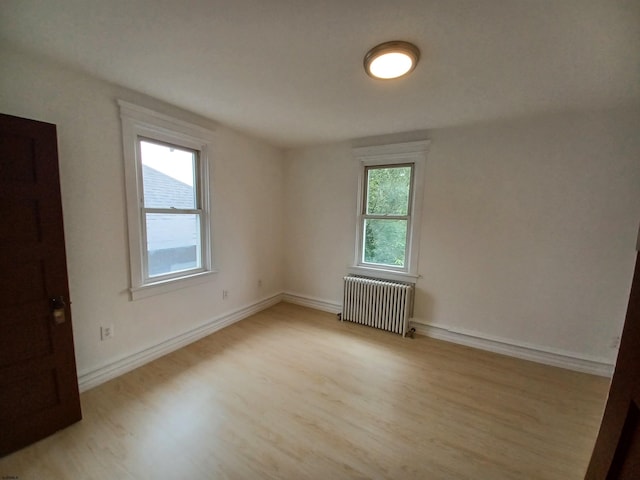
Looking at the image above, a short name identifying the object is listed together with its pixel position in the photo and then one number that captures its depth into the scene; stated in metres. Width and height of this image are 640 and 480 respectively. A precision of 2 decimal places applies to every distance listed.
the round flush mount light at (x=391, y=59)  1.46
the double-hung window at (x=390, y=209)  3.01
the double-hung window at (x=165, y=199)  2.19
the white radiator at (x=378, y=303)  2.99
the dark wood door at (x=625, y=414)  0.64
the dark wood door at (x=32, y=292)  1.44
